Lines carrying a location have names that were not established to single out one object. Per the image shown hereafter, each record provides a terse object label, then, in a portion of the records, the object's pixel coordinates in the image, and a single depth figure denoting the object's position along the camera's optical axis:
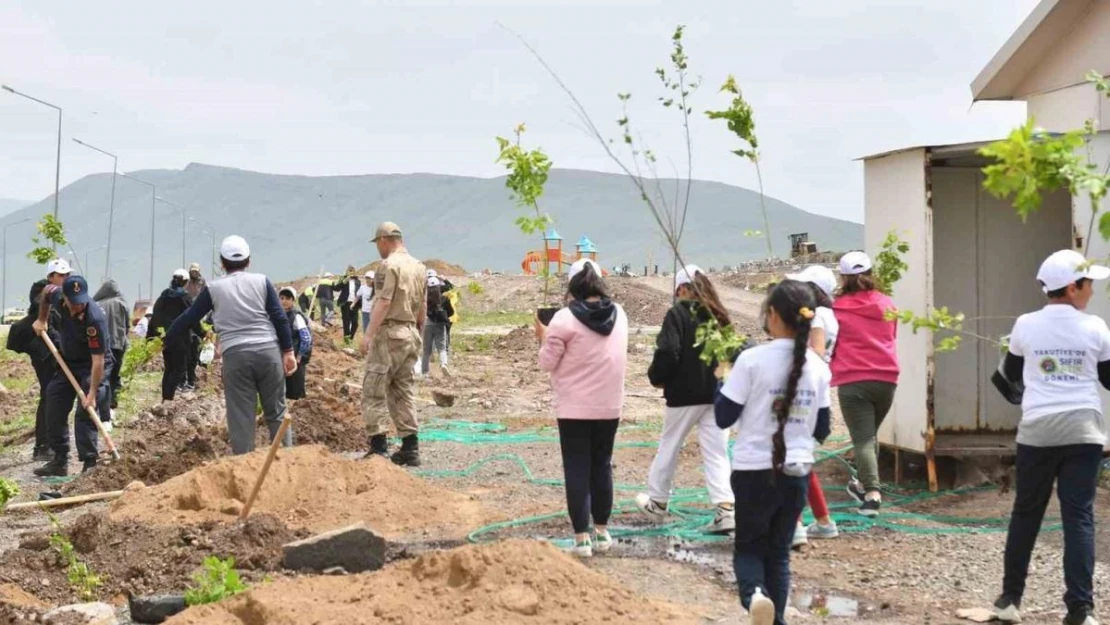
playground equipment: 17.14
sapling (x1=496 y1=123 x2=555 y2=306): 10.89
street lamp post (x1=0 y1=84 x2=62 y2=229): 32.54
